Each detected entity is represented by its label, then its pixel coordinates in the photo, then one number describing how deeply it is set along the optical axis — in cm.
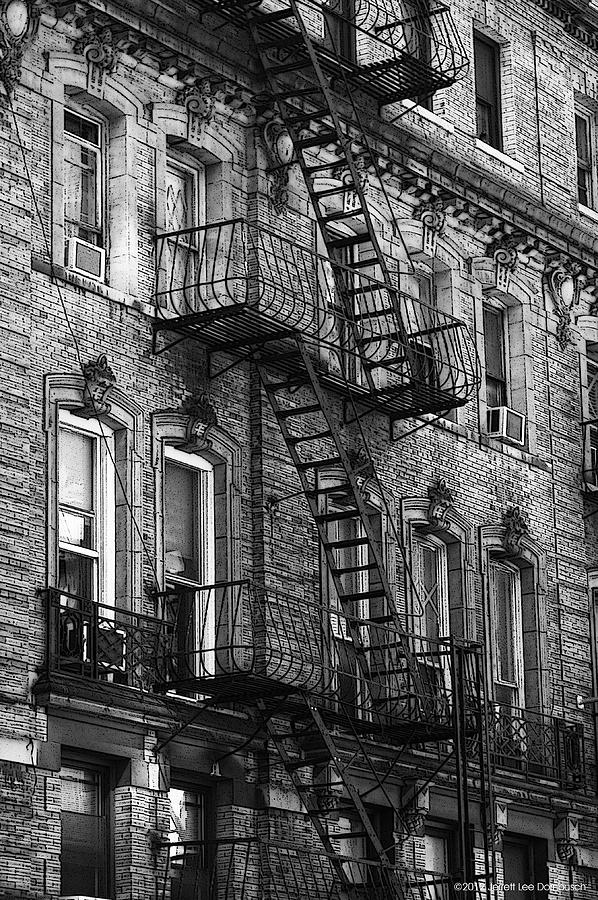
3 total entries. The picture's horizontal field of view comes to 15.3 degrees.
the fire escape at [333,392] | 2627
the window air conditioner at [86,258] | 2597
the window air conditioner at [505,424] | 3294
